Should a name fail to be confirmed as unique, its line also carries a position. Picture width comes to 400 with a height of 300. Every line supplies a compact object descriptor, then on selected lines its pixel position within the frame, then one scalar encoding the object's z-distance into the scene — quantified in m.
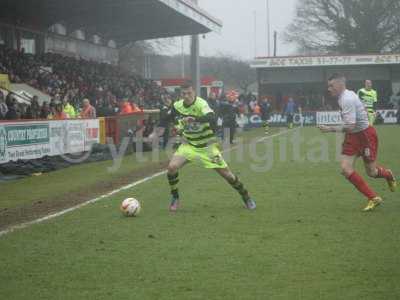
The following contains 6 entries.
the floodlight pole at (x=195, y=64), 40.12
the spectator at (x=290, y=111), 42.12
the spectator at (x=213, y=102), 29.40
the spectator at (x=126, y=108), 27.00
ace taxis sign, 49.47
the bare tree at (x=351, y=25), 63.16
